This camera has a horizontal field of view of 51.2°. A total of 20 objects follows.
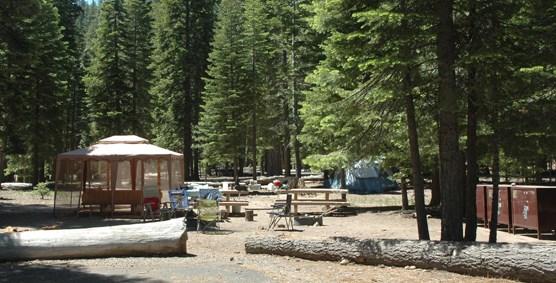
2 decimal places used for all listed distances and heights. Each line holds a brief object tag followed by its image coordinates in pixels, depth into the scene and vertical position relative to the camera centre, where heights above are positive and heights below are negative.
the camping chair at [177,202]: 16.34 -0.60
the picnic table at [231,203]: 18.55 -0.72
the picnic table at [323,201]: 18.61 -0.70
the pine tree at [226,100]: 36.72 +5.15
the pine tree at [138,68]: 36.75 +7.28
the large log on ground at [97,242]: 9.98 -1.07
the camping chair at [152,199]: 17.95 -0.58
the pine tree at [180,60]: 38.66 +8.10
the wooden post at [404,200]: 20.53 -0.72
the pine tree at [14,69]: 16.03 +4.10
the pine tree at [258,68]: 37.62 +7.44
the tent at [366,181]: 31.52 -0.07
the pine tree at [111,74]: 35.78 +6.67
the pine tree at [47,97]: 33.12 +4.86
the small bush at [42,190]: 25.75 -0.38
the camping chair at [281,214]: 14.93 -0.86
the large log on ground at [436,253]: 7.81 -1.16
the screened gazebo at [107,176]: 17.98 +0.19
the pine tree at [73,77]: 41.97 +7.70
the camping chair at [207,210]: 14.43 -0.73
